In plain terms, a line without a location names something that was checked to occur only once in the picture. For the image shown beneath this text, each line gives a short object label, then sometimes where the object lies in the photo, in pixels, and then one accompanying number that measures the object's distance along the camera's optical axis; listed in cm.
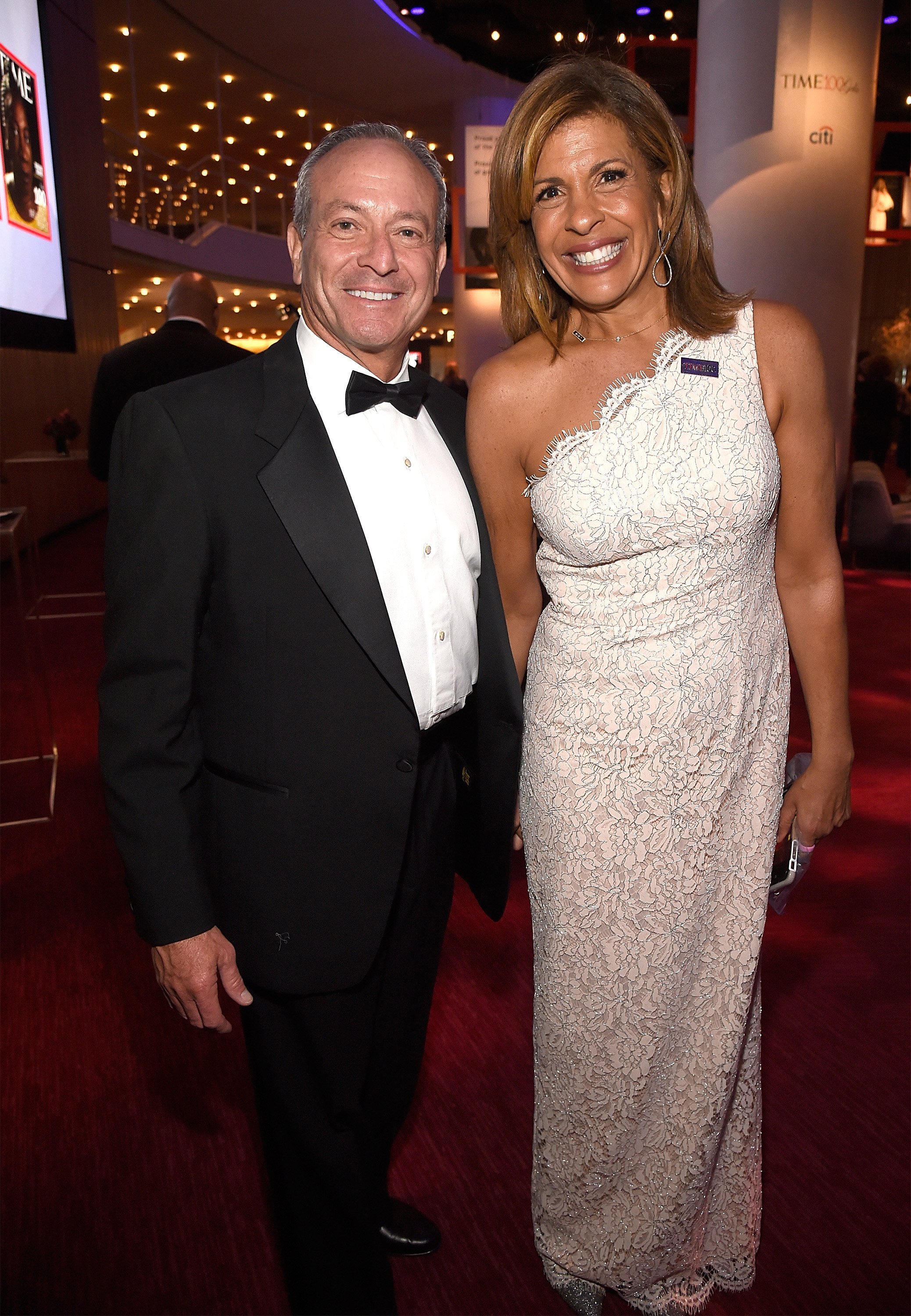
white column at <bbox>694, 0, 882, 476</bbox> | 594
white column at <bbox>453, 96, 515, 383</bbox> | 1384
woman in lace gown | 158
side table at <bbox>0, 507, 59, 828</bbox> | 345
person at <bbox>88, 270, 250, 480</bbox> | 379
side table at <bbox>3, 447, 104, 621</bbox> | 503
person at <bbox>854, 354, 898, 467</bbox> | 1197
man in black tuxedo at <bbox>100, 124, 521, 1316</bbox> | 130
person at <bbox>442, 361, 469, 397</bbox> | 1029
